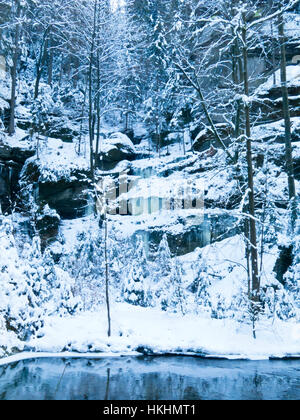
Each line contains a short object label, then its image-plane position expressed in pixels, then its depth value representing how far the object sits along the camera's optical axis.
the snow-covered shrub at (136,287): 12.99
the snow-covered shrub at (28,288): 9.78
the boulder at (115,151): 26.00
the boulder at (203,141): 23.11
